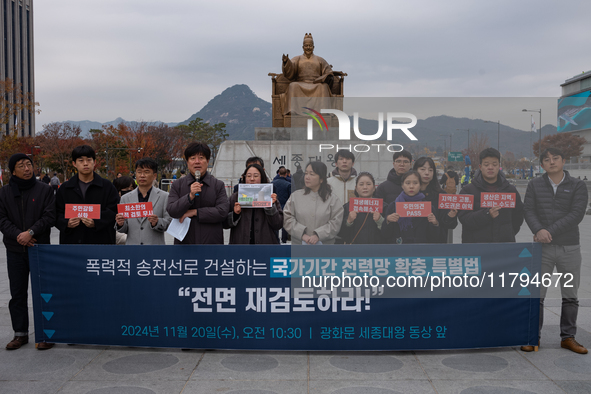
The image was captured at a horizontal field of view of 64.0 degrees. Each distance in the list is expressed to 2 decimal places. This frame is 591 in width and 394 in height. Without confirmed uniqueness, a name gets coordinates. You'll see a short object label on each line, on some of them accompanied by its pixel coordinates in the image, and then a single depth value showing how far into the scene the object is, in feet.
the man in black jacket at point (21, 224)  14.10
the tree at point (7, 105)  97.44
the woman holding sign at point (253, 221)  14.35
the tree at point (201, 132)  219.82
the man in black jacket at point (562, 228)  13.48
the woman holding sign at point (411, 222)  14.64
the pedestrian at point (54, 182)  63.42
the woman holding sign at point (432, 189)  14.76
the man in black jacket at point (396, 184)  14.76
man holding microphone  13.75
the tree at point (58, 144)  149.89
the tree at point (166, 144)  188.03
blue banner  13.00
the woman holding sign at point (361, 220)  14.40
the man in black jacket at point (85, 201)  14.52
